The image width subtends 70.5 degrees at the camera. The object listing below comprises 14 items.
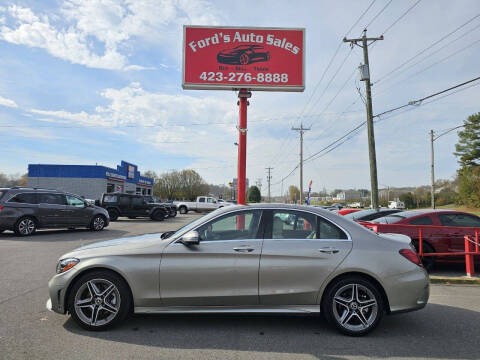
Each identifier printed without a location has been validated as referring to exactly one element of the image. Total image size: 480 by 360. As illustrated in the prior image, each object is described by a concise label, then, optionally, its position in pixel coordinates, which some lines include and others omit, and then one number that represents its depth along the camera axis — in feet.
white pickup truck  120.37
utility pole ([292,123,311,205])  141.18
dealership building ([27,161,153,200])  144.87
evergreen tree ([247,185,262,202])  250.16
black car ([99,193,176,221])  75.77
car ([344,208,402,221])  36.11
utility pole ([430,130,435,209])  117.19
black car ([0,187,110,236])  40.19
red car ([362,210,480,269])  25.49
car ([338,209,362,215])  53.74
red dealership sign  47.37
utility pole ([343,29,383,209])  52.90
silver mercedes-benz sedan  12.82
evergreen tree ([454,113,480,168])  173.47
